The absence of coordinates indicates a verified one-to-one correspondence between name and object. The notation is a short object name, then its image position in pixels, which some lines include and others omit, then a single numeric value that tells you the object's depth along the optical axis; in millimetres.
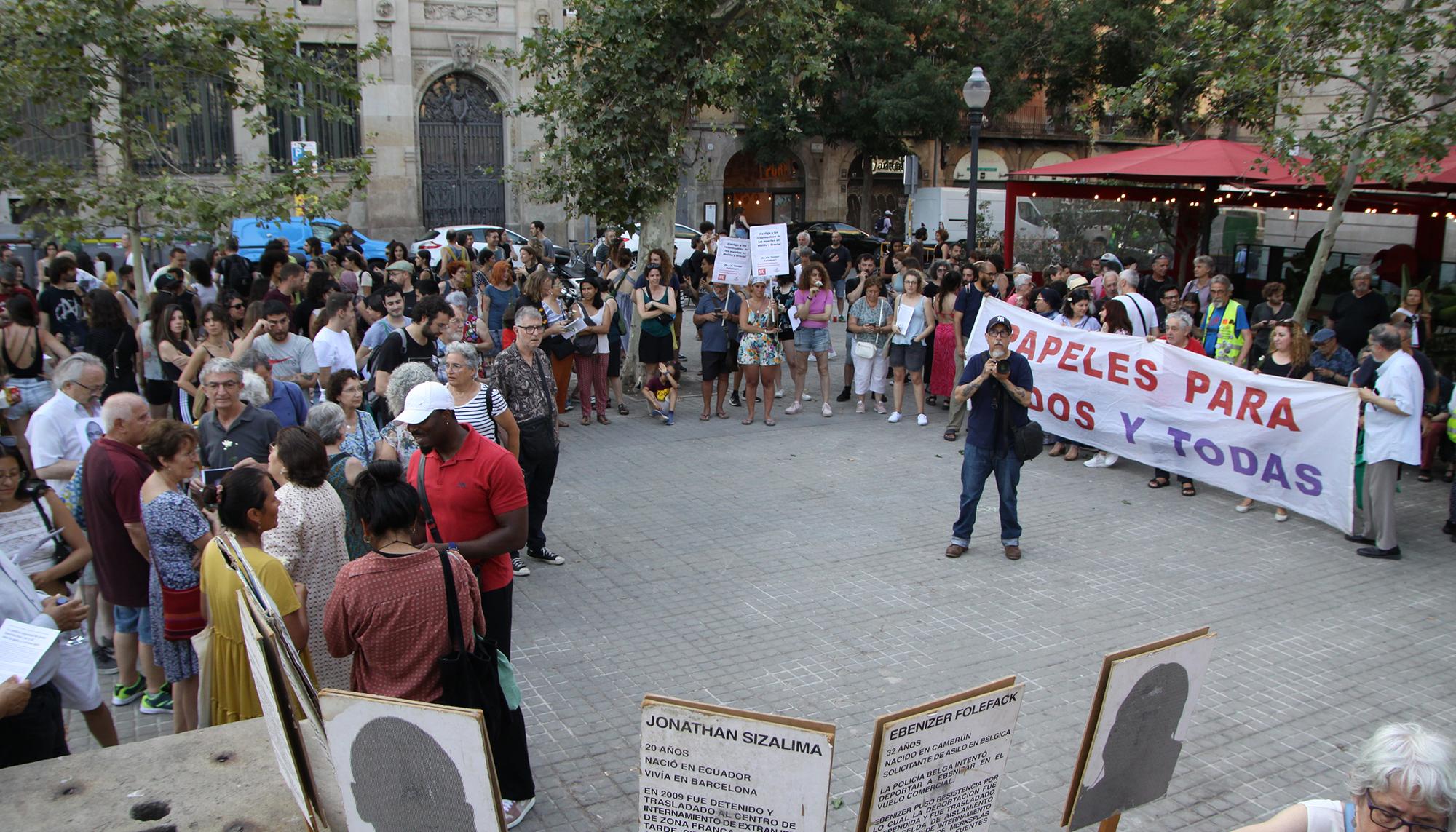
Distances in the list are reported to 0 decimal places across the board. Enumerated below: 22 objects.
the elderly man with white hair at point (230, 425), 6355
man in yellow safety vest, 10852
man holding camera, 8078
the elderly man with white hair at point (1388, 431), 8383
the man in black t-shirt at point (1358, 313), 11555
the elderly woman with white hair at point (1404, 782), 2979
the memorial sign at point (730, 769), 3273
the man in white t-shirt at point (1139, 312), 11797
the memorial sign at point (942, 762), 3361
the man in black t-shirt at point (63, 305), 11625
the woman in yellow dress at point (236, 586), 4445
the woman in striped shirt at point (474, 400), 7023
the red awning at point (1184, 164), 15195
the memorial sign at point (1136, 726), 3775
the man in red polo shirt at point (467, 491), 5160
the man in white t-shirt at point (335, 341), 9195
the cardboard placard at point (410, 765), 3373
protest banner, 9039
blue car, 20422
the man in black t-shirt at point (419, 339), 8984
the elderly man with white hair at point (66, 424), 6504
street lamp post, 16172
